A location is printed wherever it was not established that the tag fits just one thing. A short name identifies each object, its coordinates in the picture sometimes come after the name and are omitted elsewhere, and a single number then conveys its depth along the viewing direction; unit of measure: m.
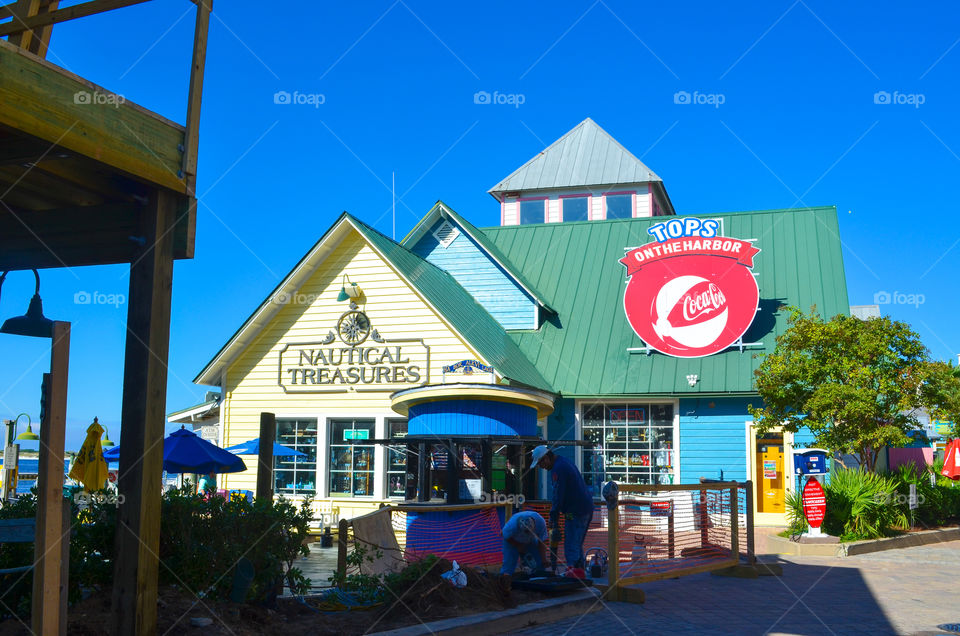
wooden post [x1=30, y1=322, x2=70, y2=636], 5.30
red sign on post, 16.38
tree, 17.64
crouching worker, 10.34
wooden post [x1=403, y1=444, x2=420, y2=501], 15.22
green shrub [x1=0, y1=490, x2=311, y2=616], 7.17
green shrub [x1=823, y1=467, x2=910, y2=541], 17.20
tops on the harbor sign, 21.36
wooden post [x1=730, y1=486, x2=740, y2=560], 12.80
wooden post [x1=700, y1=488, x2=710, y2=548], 12.67
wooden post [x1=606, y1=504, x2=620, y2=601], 10.20
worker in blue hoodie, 11.12
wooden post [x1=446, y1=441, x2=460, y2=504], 13.79
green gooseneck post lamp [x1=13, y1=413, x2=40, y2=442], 23.91
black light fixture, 7.60
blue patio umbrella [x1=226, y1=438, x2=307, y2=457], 18.79
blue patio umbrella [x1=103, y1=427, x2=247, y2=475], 14.39
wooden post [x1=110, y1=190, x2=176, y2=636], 6.36
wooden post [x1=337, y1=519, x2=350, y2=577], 9.44
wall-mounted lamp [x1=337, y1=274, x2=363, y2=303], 21.30
